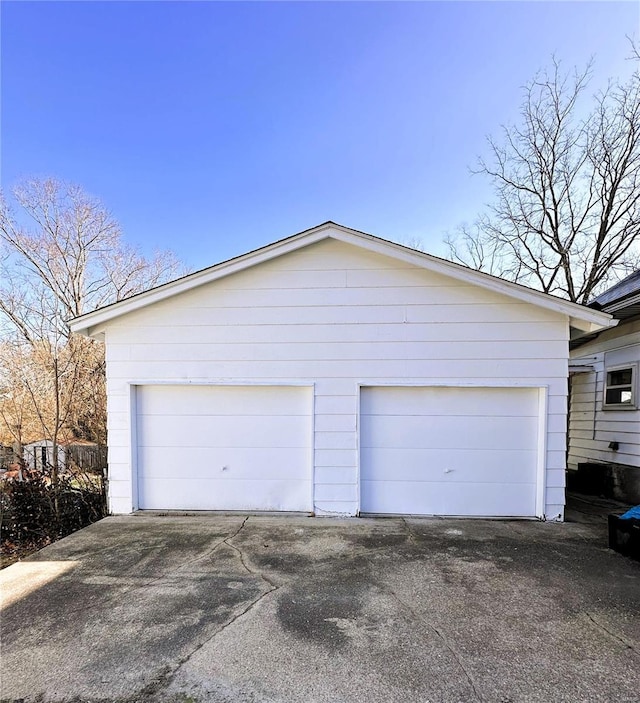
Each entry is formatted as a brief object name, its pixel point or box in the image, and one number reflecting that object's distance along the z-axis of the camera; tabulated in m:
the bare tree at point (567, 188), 11.34
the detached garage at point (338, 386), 5.12
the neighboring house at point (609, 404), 6.07
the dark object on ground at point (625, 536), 3.82
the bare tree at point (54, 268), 11.00
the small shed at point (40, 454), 6.95
